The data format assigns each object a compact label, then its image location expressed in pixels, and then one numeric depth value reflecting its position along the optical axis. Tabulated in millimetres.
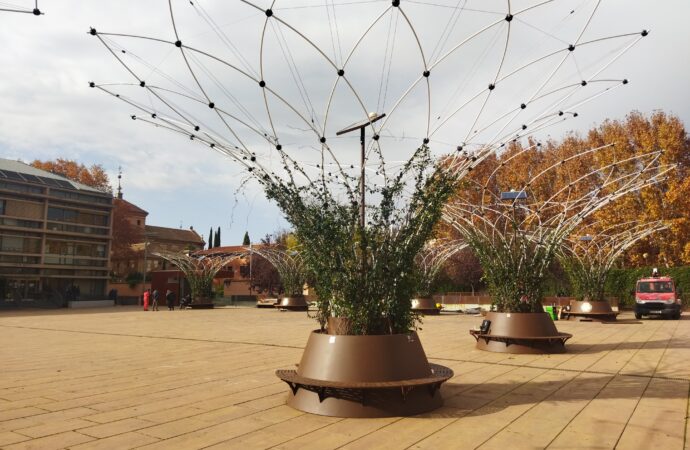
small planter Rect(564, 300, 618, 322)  17938
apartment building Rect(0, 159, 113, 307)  33750
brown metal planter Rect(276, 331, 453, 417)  4824
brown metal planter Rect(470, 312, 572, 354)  9453
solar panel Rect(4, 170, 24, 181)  34406
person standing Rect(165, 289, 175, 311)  28202
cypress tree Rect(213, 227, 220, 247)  77500
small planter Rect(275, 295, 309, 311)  26391
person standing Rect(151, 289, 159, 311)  28188
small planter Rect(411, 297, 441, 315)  22925
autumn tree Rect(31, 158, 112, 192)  46594
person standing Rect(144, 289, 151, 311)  28391
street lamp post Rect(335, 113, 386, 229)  5852
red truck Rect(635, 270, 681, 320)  20312
